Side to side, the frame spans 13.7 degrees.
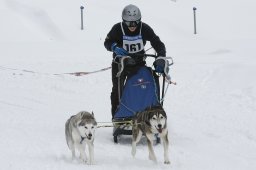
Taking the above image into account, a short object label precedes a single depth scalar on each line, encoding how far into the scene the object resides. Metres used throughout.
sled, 12.54
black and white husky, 10.43
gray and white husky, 9.74
